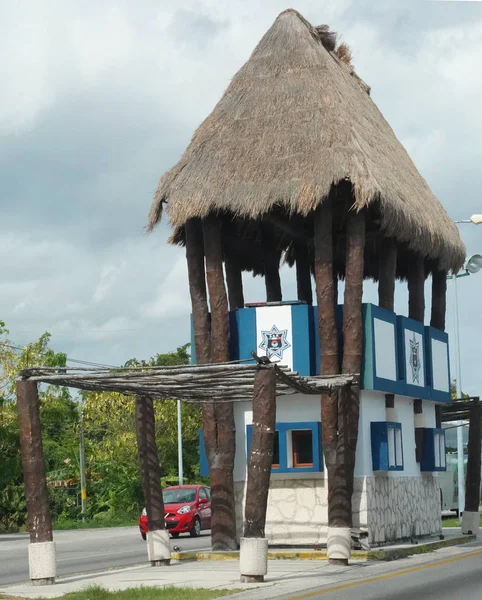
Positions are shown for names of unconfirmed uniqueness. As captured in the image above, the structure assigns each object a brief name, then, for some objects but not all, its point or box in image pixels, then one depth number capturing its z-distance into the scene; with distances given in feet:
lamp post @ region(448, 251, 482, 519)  123.75
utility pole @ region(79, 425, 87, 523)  183.83
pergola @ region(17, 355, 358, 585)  60.03
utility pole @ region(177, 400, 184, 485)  179.22
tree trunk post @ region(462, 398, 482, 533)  97.66
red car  123.85
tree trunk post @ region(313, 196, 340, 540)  78.33
